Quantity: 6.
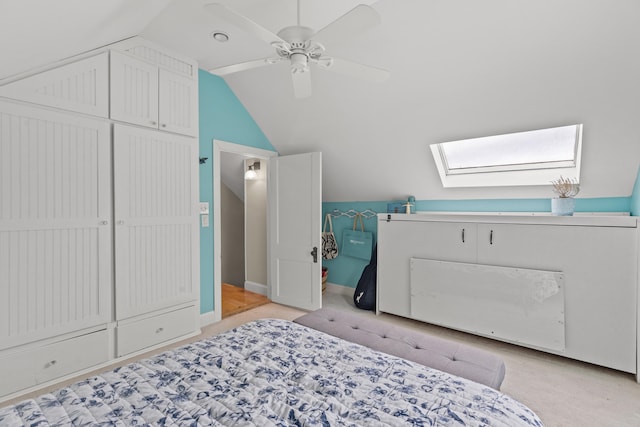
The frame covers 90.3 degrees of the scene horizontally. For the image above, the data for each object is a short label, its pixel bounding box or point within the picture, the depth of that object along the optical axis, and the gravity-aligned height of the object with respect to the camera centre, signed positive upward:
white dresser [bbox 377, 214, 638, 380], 2.37 -0.59
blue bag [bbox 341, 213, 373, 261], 4.18 -0.42
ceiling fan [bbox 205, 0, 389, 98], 1.48 +0.88
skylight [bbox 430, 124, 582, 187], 2.89 +0.52
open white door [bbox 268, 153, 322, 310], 3.66 -0.22
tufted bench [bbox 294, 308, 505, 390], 1.60 -0.78
